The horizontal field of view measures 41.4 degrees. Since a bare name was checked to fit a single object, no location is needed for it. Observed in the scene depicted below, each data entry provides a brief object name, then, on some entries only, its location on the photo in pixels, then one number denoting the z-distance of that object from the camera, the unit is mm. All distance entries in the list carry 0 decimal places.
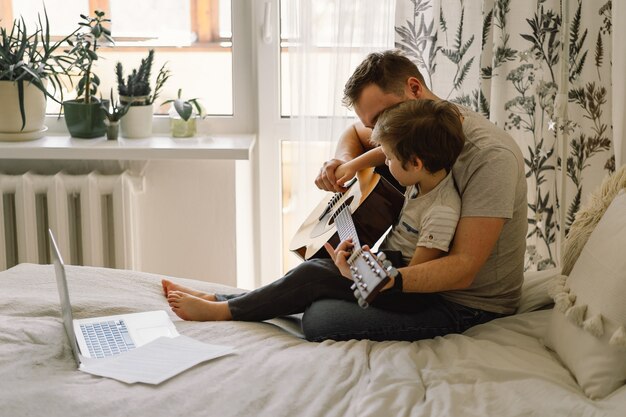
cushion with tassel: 1503
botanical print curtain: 2424
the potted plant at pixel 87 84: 2699
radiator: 2742
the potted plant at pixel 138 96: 2766
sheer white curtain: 2646
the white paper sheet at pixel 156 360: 1546
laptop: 1659
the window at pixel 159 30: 2869
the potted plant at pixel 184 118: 2803
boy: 1745
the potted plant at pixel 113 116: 2775
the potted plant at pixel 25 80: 2656
